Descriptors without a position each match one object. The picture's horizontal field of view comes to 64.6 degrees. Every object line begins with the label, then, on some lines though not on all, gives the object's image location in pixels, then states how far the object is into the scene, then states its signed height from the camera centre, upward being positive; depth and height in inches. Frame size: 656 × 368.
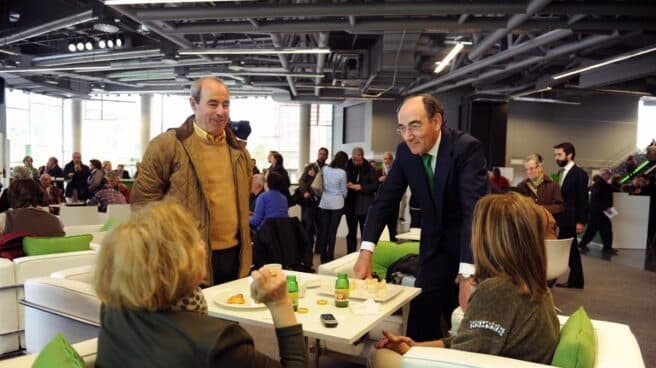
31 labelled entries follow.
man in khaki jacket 97.6 -7.1
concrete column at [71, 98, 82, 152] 701.9 +18.5
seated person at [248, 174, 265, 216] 257.8 -21.1
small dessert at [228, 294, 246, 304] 86.4 -26.3
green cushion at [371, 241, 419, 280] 154.9 -32.3
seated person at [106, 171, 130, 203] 306.3 -27.2
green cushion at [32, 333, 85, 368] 52.8 -22.9
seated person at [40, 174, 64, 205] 300.3 -32.6
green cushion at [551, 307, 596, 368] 62.6 -23.9
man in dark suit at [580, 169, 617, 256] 354.6 -43.1
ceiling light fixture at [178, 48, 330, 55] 329.1 +60.2
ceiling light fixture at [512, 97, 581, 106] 584.1 +60.1
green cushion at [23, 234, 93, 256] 144.9 -30.8
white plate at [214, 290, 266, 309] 84.2 -26.8
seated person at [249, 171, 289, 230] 204.1 -23.6
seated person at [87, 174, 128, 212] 272.5 -32.1
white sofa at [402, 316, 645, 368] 59.3 -25.8
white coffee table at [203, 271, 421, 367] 75.5 -27.2
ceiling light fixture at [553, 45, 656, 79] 281.9 +56.8
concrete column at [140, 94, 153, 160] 716.7 +30.2
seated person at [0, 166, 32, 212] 223.5 -17.2
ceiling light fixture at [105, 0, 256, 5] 202.4 +55.3
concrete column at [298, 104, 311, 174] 689.0 +10.8
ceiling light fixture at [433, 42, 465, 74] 293.4 +57.0
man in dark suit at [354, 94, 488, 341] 87.4 -8.0
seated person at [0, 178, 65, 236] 148.1 -22.7
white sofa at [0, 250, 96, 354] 139.2 -38.5
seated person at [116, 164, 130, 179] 494.3 -34.6
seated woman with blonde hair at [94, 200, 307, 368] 47.3 -15.6
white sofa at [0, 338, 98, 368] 62.1 -27.3
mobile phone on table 77.9 -26.6
